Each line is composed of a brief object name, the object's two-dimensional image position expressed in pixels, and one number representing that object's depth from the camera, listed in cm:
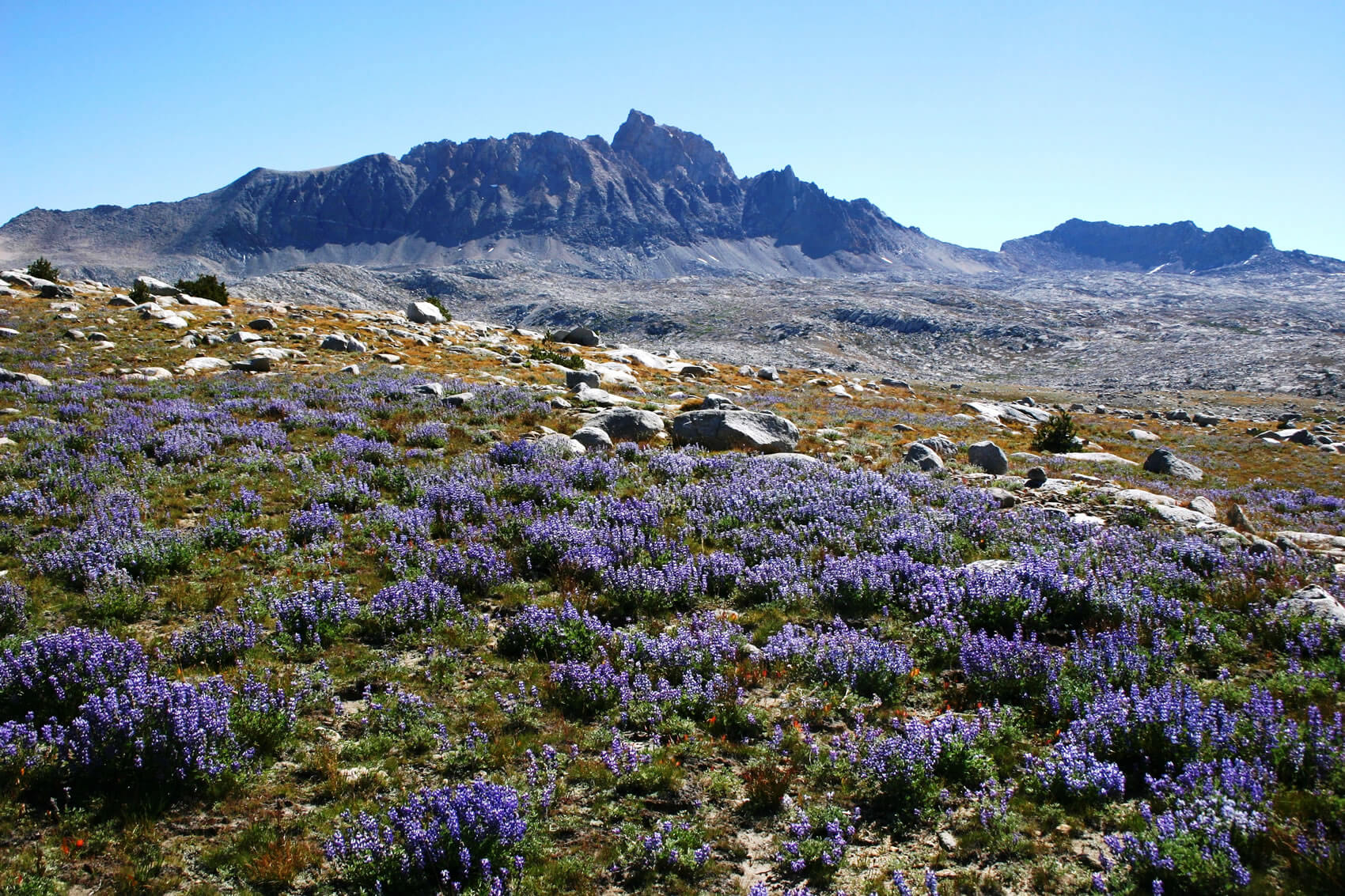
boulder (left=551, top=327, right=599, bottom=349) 4469
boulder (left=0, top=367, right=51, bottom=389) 1638
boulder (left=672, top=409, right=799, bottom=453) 1545
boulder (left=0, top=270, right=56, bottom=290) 3278
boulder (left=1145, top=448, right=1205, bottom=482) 2144
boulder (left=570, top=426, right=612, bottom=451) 1450
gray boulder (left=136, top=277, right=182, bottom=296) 3612
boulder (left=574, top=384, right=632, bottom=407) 2044
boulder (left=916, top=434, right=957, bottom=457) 1805
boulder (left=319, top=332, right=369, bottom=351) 2748
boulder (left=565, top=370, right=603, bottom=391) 2300
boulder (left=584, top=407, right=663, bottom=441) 1584
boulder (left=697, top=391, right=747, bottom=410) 1927
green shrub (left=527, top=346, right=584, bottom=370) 3088
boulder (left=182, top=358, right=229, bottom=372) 2080
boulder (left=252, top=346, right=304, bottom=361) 2267
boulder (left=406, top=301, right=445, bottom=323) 4684
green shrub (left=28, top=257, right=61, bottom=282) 3653
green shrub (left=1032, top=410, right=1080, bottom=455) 2536
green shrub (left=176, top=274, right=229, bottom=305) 3756
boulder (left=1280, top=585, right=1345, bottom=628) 677
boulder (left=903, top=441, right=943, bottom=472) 1498
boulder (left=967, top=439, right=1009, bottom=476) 1673
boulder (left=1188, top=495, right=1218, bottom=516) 1238
